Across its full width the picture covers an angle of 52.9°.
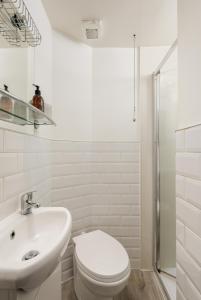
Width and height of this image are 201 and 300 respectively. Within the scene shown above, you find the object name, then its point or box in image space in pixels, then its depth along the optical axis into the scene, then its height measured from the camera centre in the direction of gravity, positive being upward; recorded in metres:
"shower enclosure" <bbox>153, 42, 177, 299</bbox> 1.71 -0.14
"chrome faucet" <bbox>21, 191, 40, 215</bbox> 1.03 -0.27
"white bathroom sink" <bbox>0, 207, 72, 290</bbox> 0.53 -0.35
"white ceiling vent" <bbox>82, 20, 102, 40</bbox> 1.59 +1.01
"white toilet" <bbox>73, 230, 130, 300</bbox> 1.21 -0.73
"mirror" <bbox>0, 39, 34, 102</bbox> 0.92 +0.43
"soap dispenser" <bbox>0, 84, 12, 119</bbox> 0.77 +0.19
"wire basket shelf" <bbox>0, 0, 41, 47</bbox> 0.91 +0.64
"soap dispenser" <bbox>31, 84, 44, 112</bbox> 1.29 +0.33
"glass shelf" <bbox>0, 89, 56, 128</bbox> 0.79 +0.19
